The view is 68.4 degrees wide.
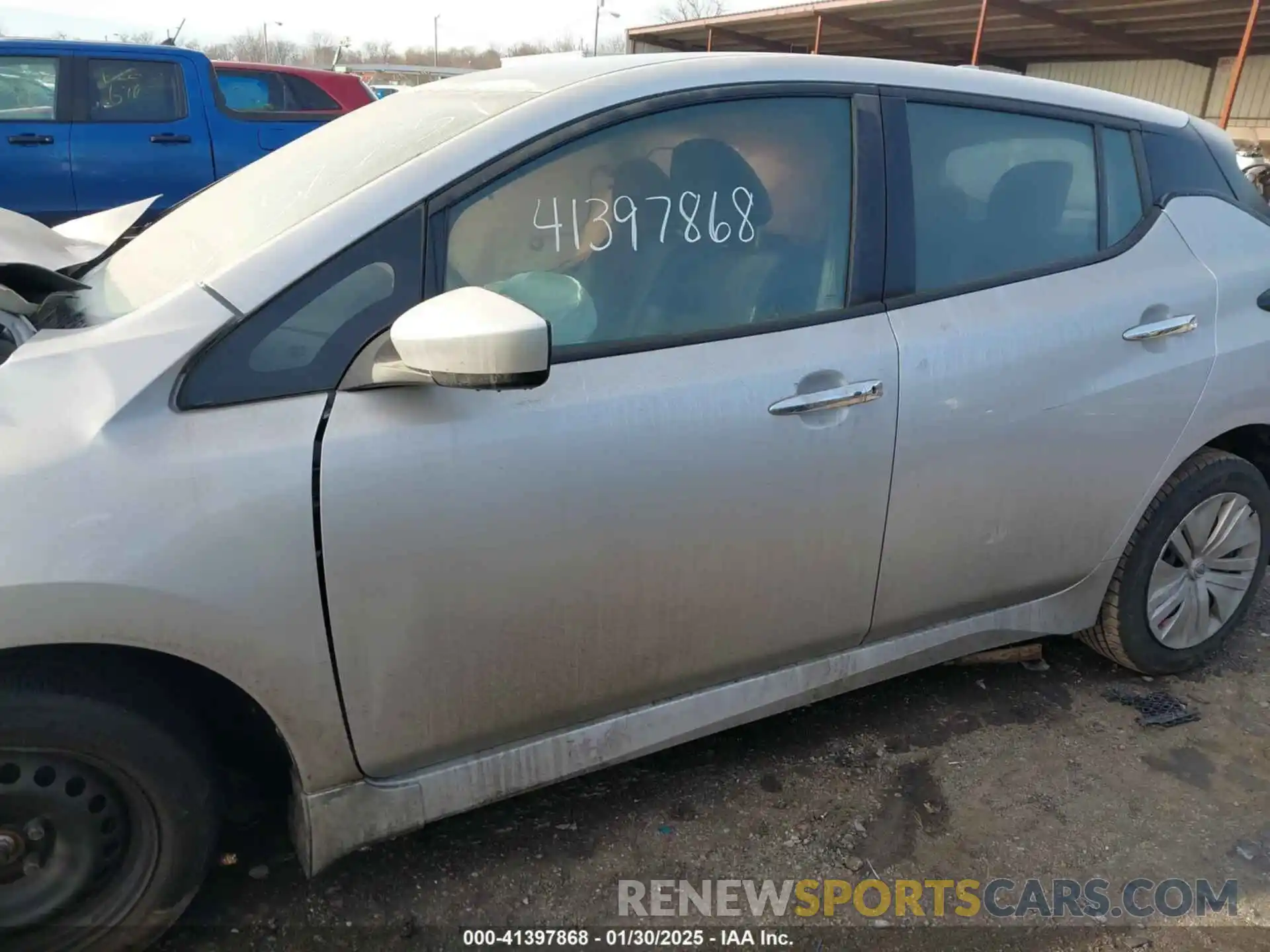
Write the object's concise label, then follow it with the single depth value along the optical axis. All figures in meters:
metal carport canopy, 15.98
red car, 8.09
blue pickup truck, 6.73
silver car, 1.56
